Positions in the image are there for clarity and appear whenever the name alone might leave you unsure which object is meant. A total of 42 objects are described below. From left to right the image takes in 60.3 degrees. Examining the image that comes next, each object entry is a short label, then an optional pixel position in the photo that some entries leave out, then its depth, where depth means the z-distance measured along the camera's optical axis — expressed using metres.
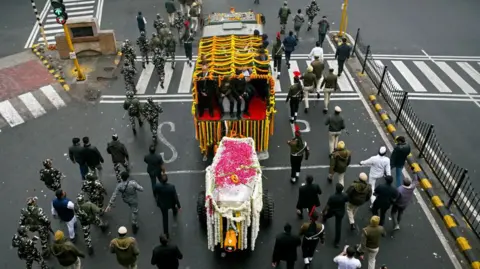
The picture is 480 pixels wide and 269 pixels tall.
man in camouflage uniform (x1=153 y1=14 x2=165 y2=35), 20.39
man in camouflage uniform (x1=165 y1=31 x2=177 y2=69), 19.06
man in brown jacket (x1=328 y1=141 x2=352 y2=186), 11.97
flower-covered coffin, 10.21
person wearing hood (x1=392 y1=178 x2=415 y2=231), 10.63
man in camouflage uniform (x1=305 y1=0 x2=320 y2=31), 22.66
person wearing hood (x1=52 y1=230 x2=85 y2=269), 9.09
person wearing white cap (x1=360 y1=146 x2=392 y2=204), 11.60
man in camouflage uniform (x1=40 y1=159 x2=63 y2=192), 11.50
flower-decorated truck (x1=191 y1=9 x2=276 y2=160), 13.41
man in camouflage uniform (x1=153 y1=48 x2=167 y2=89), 17.25
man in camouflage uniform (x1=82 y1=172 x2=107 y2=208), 10.90
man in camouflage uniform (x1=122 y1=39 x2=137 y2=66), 17.38
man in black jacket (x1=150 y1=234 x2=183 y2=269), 9.09
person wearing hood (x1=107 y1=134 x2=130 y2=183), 12.31
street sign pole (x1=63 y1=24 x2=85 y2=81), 17.08
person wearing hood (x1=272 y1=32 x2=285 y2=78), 18.12
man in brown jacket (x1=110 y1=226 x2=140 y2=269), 9.27
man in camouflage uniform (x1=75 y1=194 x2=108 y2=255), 10.15
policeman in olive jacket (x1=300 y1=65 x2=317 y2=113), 15.62
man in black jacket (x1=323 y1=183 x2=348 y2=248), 10.27
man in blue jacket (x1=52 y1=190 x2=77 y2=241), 10.23
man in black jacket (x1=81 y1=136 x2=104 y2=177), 12.12
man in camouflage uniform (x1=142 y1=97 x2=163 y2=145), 14.09
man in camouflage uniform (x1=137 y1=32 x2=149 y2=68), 18.92
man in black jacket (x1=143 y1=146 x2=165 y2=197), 11.79
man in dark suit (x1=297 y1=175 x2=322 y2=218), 10.67
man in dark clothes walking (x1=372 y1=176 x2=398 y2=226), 10.55
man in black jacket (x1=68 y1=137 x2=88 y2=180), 12.13
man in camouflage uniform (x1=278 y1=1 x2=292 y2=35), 21.94
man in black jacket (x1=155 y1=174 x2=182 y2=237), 10.38
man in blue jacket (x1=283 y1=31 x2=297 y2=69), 18.59
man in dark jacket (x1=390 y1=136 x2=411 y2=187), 12.29
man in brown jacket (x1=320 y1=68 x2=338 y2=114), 15.45
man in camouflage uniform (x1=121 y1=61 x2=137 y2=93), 16.81
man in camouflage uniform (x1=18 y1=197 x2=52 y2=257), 9.95
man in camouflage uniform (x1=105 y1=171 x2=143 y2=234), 10.67
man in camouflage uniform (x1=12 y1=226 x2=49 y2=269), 9.40
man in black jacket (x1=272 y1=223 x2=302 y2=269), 9.27
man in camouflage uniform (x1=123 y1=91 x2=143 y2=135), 14.44
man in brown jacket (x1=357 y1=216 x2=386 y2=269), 9.55
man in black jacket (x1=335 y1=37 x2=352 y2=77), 18.03
